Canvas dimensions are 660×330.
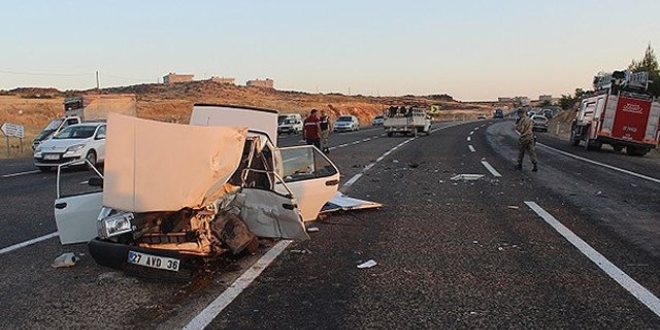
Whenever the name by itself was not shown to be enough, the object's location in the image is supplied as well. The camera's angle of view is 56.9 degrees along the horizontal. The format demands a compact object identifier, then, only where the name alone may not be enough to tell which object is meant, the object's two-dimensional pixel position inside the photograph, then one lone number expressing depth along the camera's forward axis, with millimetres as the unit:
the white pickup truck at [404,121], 39781
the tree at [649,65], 55744
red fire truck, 25141
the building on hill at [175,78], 143625
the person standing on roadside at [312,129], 19828
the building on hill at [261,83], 154875
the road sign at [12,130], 26578
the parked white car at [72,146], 17594
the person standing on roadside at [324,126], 22094
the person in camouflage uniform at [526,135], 16156
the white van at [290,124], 46875
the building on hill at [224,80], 140562
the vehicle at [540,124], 54147
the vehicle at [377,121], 68069
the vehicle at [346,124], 51572
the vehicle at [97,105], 35906
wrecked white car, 5207
